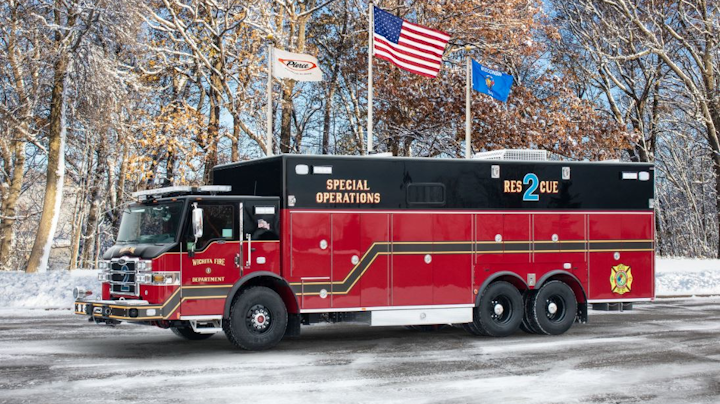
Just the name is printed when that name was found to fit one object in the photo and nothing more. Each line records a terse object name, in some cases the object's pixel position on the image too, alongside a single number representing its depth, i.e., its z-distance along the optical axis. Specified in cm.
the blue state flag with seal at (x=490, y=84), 2391
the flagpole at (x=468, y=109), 1978
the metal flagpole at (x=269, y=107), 1959
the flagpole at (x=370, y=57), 2109
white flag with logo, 2202
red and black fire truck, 1311
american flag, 2212
